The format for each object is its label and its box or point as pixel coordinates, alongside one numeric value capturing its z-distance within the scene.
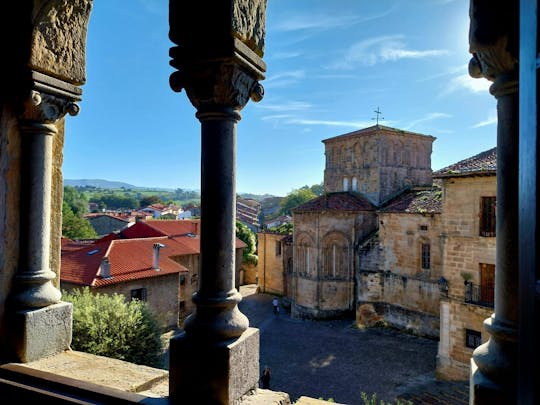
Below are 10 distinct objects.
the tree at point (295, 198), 70.75
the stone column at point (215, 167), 2.04
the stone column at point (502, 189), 1.63
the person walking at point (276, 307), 23.12
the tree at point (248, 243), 33.33
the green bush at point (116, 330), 7.38
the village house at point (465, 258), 12.20
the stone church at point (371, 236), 18.41
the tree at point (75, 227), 40.03
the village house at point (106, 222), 50.94
